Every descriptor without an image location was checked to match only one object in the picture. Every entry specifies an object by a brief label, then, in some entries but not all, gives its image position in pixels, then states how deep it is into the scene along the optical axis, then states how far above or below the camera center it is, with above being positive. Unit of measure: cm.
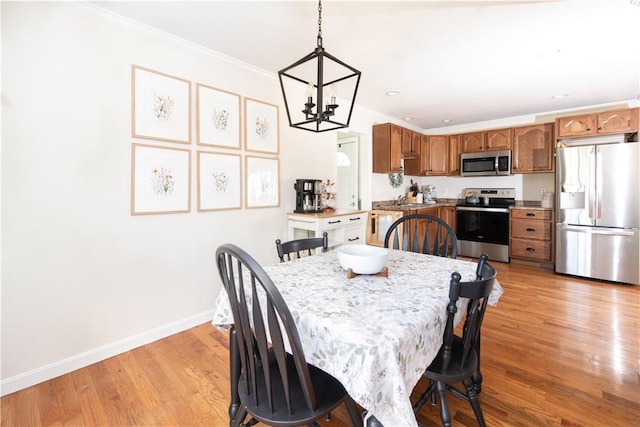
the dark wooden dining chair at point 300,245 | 188 -22
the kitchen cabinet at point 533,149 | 458 +97
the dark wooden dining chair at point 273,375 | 96 -60
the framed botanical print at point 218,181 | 265 +27
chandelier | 148 +125
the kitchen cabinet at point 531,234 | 443 -35
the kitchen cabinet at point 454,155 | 549 +102
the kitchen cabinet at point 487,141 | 492 +119
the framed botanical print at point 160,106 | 226 +82
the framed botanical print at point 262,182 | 301 +30
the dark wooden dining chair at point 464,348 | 116 -58
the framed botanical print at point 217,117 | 262 +84
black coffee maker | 335 +18
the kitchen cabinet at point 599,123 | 374 +113
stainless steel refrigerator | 361 +0
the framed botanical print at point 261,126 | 297 +86
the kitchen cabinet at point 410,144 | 496 +115
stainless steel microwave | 494 +81
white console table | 312 -15
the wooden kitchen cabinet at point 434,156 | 558 +102
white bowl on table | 148 -25
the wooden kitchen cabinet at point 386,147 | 457 +98
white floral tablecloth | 90 -39
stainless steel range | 484 -19
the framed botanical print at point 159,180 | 227 +25
